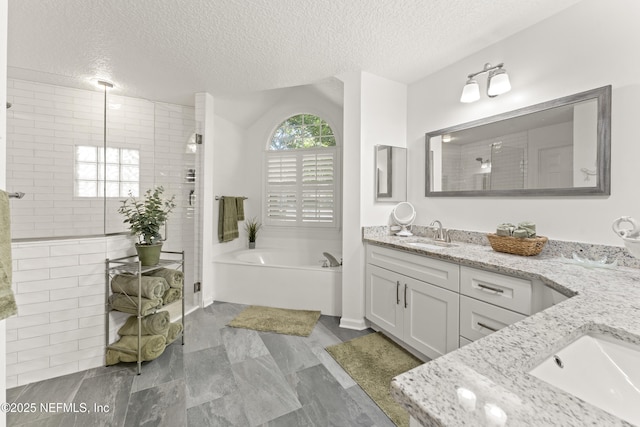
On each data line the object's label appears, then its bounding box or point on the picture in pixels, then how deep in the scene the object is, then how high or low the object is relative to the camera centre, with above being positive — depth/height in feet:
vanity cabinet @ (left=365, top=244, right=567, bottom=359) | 4.32 -1.79
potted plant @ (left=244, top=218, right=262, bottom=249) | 12.58 -0.84
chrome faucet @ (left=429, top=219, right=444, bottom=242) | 7.31 -0.47
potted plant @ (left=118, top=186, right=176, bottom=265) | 6.51 -0.37
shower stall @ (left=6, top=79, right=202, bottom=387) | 5.67 +0.23
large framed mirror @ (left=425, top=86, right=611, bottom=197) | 4.94 +1.45
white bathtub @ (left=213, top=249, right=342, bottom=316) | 8.77 -2.67
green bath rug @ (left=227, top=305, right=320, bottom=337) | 7.70 -3.50
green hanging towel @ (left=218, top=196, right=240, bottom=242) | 11.03 -0.39
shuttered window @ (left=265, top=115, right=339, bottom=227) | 12.00 +1.25
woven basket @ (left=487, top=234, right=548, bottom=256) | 5.21 -0.64
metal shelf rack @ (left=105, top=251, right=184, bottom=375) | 5.97 -1.56
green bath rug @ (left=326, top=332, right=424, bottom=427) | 4.90 -3.60
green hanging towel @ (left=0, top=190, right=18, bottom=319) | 2.20 -0.53
